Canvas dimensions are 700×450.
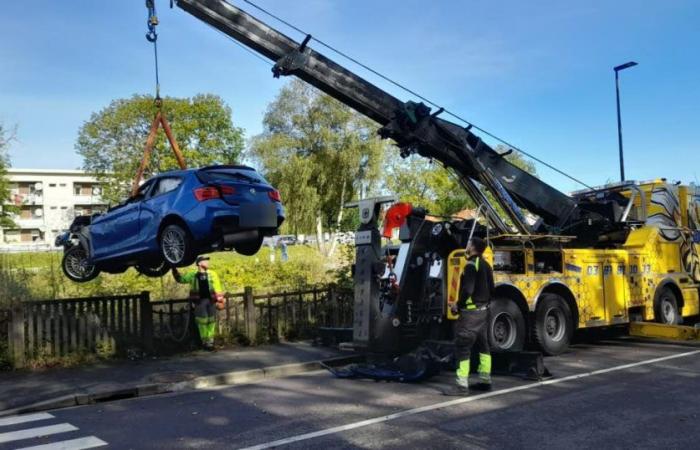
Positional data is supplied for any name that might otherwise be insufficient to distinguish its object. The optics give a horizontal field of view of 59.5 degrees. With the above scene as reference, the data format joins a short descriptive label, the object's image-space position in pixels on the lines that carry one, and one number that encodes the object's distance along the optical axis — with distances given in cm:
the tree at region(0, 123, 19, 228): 3441
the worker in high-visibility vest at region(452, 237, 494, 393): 745
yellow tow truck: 991
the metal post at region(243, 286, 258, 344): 1197
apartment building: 8118
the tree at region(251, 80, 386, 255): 4094
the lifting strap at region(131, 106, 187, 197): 875
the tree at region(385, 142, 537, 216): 4709
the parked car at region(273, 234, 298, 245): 4041
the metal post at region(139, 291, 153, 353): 1073
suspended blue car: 801
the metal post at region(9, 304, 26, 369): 953
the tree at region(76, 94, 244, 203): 4219
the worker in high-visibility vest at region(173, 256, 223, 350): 1114
